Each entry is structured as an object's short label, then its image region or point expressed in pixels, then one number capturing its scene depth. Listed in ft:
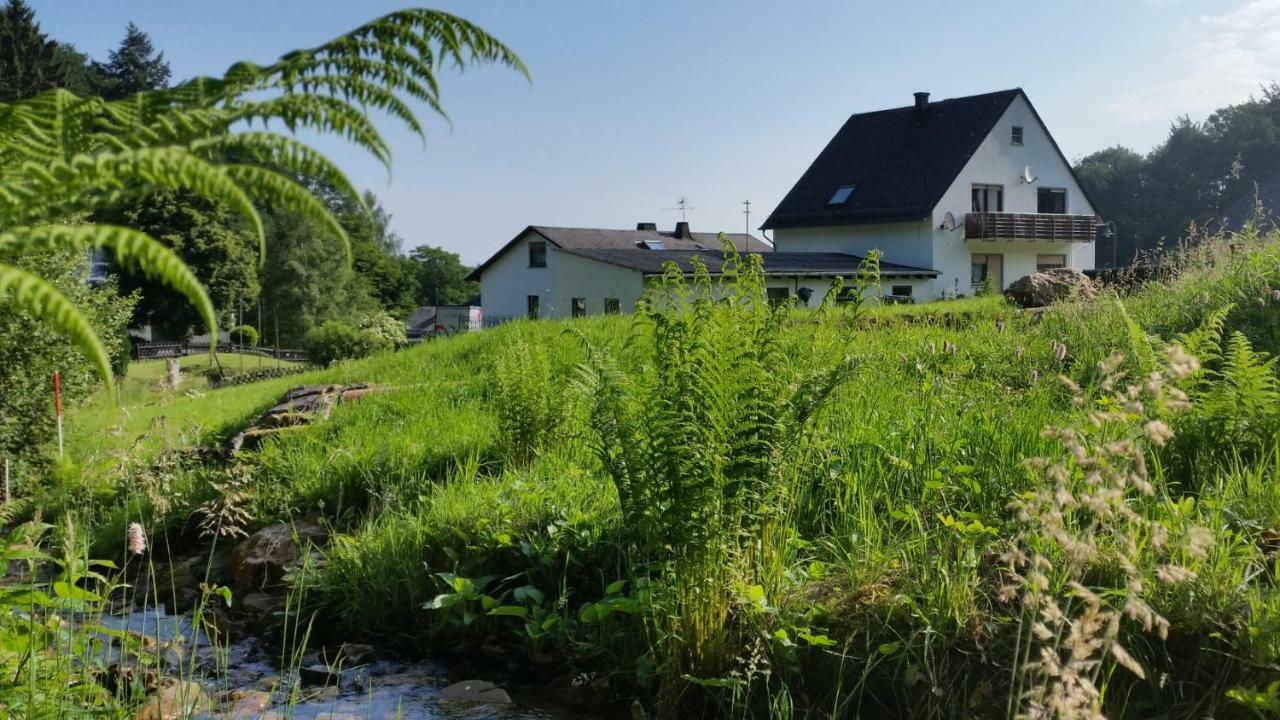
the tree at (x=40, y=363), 32.99
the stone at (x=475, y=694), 13.41
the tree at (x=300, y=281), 169.17
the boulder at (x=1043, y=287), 39.17
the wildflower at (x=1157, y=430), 6.07
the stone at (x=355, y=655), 15.15
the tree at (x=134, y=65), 180.14
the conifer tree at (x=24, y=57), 139.44
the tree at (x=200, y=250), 135.67
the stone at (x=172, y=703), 10.10
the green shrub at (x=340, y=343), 87.10
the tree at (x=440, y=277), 285.84
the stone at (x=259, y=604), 17.90
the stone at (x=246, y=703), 11.74
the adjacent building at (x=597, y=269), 98.94
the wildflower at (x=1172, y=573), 5.83
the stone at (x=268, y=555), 19.15
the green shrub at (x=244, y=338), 151.64
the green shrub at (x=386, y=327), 99.40
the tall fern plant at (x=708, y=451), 11.76
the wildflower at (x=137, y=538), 10.00
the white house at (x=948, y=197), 114.11
